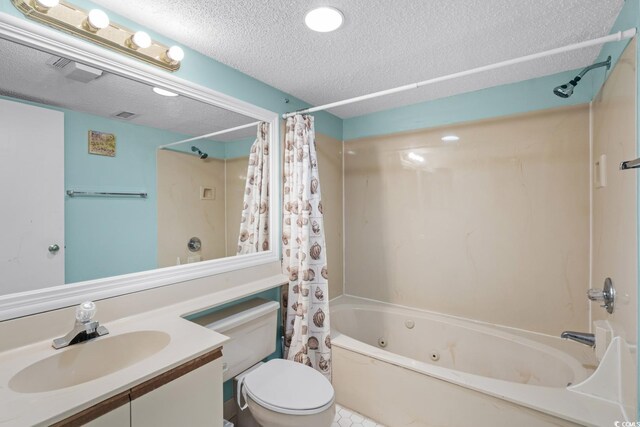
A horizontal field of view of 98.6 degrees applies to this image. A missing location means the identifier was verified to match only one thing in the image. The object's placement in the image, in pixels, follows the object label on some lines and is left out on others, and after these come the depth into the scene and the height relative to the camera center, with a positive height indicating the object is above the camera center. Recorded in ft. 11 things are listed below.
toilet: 4.30 -3.00
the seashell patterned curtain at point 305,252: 6.43 -0.93
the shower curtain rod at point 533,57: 3.59 +2.28
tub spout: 4.84 -2.22
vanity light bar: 3.38 +2.55
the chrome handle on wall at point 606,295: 4.44 -1.38
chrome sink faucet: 3.37 -1.44
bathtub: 4.33 -3.31
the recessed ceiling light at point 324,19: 4.19 +3.07
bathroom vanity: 2.43 -1.75
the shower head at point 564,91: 4.80 +2.13
